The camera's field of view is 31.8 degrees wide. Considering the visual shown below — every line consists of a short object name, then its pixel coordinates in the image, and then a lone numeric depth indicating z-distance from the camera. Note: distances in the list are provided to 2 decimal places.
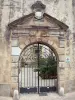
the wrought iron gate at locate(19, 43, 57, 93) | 6.69
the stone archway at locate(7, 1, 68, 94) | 6.15
